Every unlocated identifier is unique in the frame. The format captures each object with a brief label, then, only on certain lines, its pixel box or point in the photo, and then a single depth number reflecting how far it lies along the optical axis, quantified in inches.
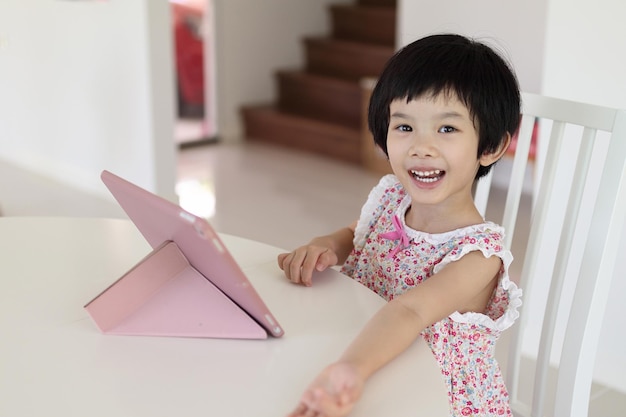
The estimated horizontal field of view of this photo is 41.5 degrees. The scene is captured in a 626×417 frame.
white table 37.2
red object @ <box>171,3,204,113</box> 209.0
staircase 195.2
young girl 48.3
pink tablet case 42.2
